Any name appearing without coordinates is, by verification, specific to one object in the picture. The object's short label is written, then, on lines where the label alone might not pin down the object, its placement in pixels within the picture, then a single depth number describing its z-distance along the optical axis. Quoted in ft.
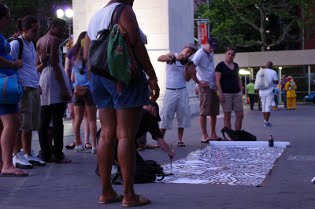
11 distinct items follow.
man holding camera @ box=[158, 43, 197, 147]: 37.88
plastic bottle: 35.83
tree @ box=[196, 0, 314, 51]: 153.89
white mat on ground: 24.16
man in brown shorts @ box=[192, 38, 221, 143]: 40.86
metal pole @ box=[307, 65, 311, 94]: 137.18
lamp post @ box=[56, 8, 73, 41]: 97.82
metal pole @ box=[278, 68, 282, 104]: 121.97
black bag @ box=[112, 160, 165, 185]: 23.09
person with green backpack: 18.38
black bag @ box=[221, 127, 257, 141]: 38.47
